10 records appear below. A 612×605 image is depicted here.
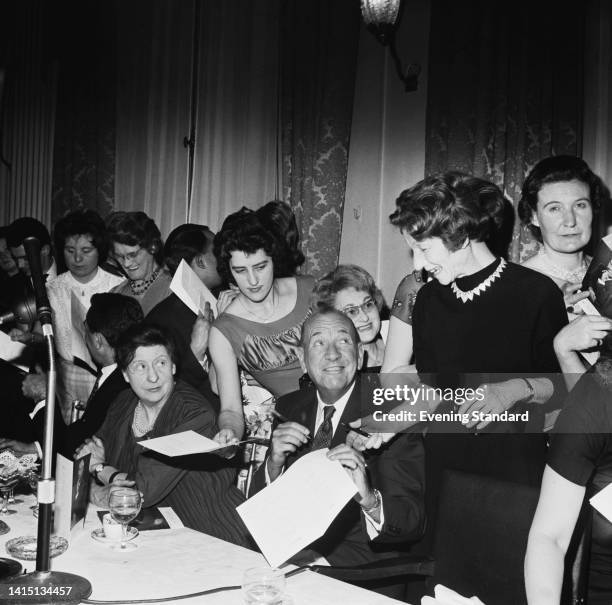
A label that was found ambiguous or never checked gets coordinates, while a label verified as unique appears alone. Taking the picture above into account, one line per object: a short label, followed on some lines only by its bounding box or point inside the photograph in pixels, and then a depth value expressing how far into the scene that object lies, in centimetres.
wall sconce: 321
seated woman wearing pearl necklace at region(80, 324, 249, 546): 259
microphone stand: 154
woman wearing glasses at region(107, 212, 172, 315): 375
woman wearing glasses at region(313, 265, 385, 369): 299
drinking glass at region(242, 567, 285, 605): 157
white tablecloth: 164
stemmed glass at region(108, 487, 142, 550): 196
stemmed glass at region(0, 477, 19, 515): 221
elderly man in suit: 210
